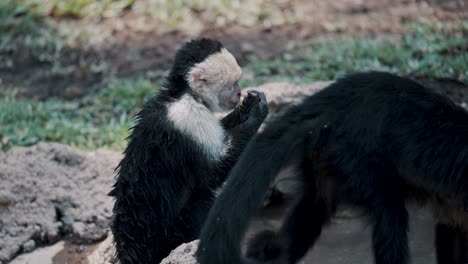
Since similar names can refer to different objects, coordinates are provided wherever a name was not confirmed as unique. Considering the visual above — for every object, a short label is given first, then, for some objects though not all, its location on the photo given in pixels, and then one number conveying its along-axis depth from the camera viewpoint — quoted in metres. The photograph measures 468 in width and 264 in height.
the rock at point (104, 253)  10.82
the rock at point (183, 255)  8.69
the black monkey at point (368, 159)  7.47
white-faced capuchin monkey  9.87
